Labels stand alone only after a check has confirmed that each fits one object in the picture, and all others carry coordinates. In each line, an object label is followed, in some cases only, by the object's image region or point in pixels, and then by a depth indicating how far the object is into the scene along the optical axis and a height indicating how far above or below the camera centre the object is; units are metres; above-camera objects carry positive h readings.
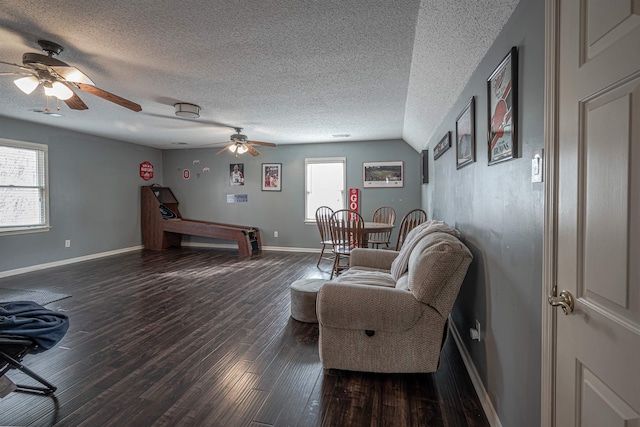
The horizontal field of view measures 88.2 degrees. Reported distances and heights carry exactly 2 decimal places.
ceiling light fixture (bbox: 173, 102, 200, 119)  3.98 +1.21
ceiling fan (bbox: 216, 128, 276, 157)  5.36 +1.06
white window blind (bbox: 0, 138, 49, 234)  4.80 +0.35
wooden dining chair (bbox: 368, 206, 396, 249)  5.82 -0.17
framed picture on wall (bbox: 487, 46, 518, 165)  1.44 +0.47
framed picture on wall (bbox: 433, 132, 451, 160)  3.22 +0.67
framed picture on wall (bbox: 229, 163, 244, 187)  7.34 +0.78
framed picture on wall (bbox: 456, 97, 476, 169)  2.22 +0.53
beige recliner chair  1.88 -0.63
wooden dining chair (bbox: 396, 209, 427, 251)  4.34 -0.28
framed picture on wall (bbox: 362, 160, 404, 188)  6.51 +0.67
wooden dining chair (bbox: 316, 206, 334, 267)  4.84 -0.32
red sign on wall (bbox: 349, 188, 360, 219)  6.68 +0.18
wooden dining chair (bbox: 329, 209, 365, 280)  4.35 -0.38
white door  0.74 -0.02
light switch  1.18 +0.15
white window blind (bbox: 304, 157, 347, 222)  6.83 +0.51
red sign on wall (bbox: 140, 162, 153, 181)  7.27 +0.86
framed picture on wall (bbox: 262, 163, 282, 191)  7.10 +0.69
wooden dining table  4.36 -0.28
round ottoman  2.96 -0.85
